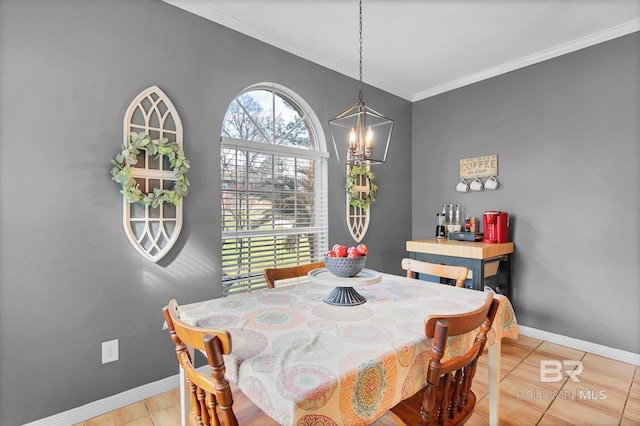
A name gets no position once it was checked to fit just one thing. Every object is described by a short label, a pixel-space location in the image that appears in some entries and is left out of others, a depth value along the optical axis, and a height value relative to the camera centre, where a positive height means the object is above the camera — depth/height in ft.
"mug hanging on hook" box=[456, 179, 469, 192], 11.69 +0.87
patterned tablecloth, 2.82 -1.49
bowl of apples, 5.15 -0.80
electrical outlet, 6.40 -2.78
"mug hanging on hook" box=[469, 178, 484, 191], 11.31 +0.88
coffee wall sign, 11.08 +1.53
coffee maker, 10.35 -0.50
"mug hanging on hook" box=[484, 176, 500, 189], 10.93 +0.91
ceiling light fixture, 5.50 +1.19
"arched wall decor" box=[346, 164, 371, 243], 11.00 -0.03
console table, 9.24 -1.43
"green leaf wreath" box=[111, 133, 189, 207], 6.38 +0.86
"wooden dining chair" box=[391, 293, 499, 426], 3.42 -1.90
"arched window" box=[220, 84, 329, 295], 8.51 +0.71
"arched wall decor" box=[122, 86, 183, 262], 6.66 +0.68
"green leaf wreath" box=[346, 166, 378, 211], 10.90 +0.71
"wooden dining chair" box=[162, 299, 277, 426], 2.88 -1.62
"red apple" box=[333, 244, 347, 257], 5.28 -0.67
